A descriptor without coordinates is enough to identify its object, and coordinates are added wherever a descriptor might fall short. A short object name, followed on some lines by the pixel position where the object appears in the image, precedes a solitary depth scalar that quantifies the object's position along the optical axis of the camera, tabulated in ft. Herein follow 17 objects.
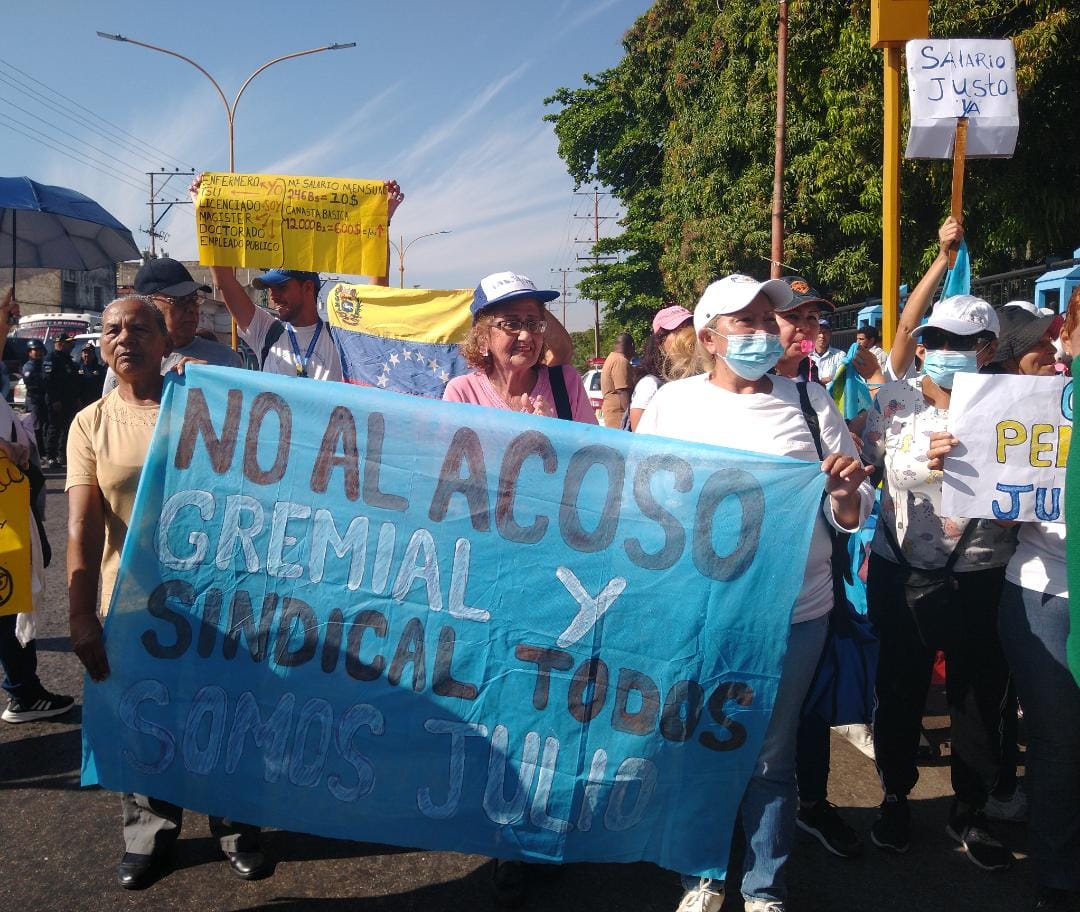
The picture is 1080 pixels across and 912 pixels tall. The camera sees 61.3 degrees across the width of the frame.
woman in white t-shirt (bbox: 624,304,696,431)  14.55
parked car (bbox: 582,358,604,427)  64.95
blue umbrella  20.26
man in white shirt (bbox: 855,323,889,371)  26.27
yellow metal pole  17.93
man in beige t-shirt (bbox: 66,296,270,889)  9.63
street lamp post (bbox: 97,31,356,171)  62.60
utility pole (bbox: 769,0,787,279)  55.52
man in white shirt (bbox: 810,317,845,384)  24.00
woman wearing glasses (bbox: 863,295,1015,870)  10.34
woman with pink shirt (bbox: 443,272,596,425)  10.62
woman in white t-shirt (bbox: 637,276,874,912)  8.80
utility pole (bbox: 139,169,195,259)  200.13
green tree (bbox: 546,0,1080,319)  46.62
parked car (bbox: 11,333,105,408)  62.42
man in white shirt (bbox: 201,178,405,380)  13.48
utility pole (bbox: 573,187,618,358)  206.70
